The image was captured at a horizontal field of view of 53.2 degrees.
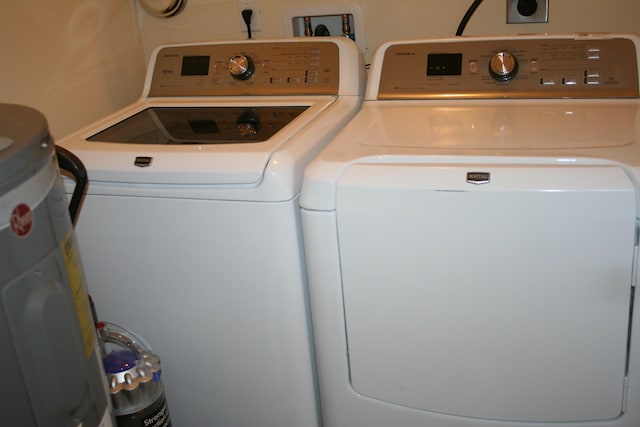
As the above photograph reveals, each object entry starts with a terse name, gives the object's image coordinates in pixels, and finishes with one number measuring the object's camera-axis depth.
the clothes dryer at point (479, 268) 1.09
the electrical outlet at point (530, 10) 1.79
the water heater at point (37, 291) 0.79
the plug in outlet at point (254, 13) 2.02
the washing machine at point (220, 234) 1.26
